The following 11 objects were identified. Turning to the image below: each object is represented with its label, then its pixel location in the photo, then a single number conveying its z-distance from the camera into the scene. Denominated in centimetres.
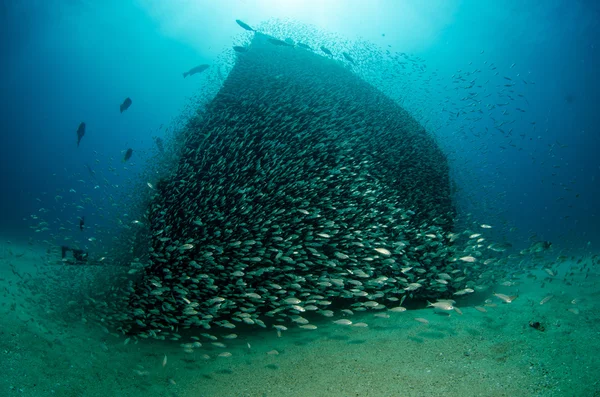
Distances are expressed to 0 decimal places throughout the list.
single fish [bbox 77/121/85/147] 896
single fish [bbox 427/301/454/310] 454
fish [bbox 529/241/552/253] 614
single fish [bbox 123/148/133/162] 873
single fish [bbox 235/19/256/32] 831
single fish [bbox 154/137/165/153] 815
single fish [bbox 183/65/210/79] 979
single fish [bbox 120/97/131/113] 917
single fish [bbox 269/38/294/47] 818
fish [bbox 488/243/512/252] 559
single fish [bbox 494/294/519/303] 476
